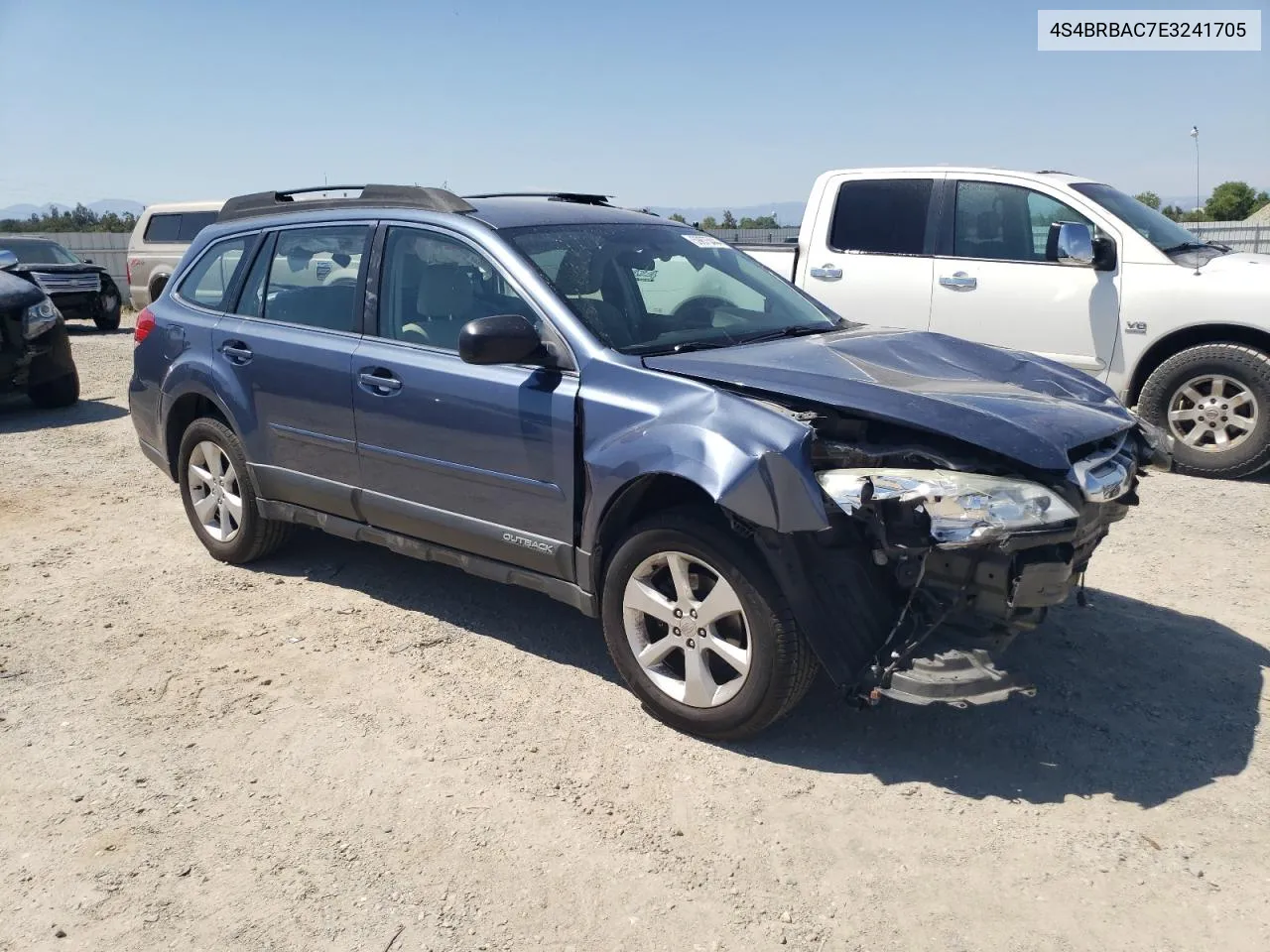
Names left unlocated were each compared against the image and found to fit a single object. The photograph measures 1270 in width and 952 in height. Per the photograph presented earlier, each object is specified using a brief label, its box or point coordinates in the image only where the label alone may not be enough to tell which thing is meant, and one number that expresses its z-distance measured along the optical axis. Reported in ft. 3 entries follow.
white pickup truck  23.73
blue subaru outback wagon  11.31
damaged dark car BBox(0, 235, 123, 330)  60.29
